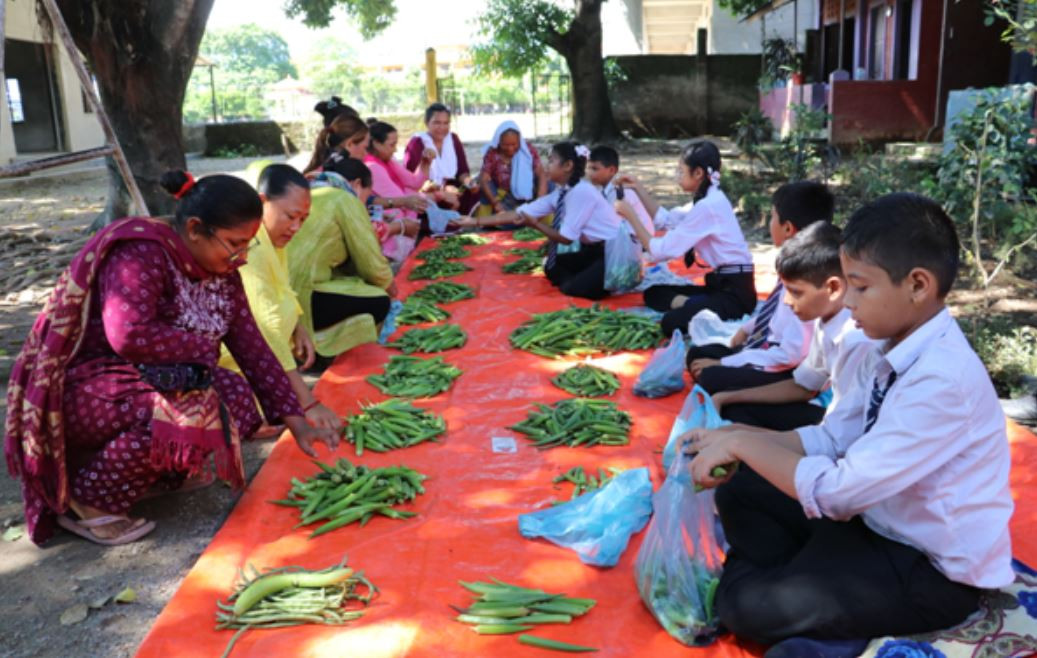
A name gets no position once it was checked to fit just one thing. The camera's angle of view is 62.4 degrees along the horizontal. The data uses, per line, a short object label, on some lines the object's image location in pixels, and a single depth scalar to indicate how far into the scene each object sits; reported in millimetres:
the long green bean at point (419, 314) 5406
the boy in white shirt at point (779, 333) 3525
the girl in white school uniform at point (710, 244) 4797
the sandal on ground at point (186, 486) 3240
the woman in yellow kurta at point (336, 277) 4820
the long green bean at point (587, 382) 4090
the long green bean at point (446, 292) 5926
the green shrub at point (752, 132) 11648
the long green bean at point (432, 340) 4864
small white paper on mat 3521
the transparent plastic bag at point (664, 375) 4031
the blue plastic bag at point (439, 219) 8477
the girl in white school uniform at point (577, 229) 5906
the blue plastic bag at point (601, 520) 2658
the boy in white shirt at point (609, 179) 5832
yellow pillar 15992
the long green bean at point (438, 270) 6707
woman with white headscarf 8508
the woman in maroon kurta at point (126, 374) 2793
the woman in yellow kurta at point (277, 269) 3758
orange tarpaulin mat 2283
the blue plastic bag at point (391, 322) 5145
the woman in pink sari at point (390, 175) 7111
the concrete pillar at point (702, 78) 19469
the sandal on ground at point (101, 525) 2945
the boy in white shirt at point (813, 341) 2854
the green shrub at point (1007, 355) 4008
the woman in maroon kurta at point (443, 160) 8688
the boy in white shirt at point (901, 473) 1890
